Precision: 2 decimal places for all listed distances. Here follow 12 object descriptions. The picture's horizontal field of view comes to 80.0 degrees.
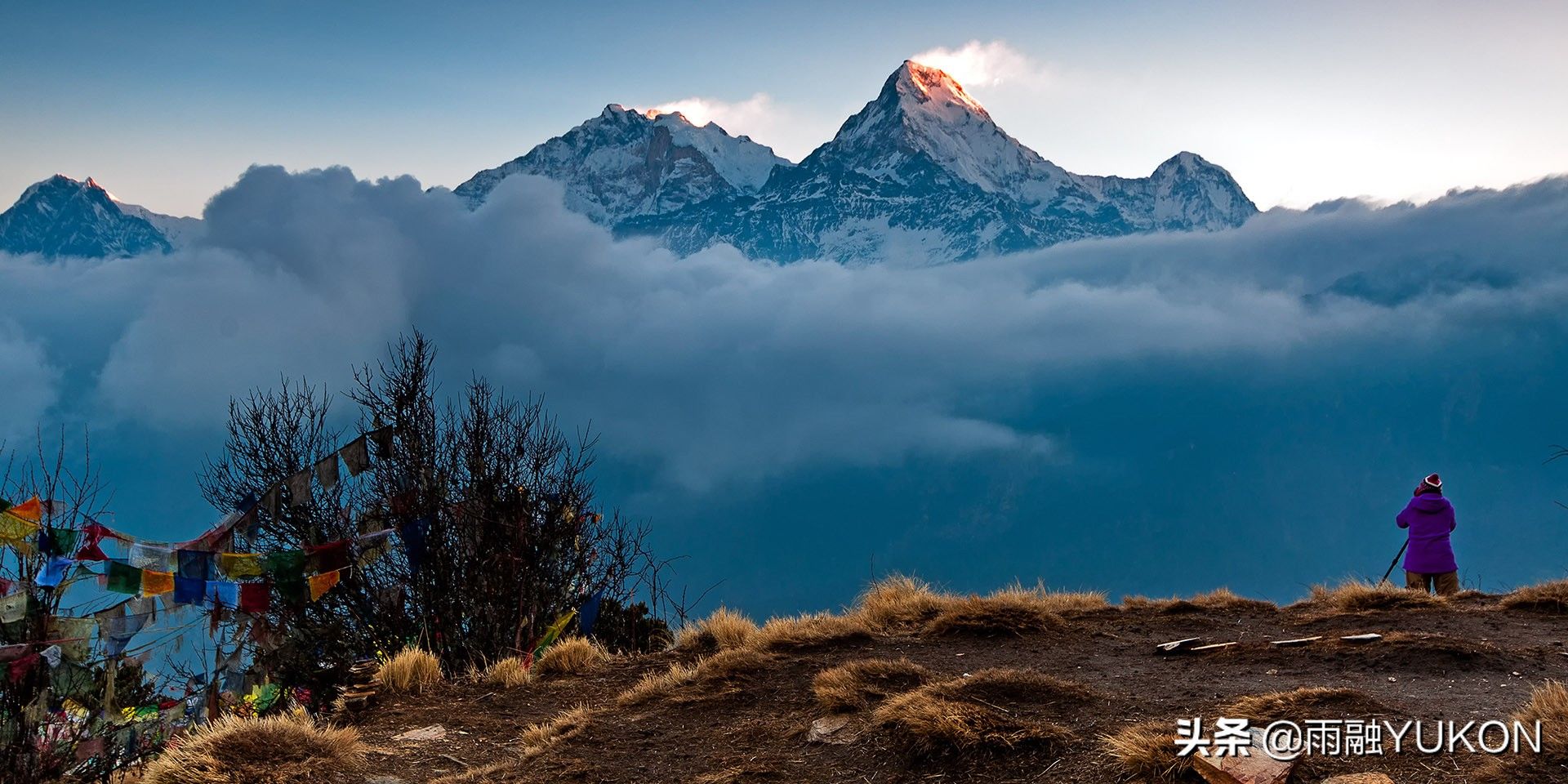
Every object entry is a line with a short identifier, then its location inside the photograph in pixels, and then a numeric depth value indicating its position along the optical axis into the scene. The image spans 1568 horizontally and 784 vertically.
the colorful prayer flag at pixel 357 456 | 12.88
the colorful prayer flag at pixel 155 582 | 9.97
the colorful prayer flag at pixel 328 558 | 10.93
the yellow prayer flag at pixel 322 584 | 10.84
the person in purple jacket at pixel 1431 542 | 11.45
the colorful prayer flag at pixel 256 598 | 10.56
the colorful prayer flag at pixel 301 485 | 12.30
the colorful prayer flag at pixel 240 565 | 10.30
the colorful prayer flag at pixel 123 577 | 9.70
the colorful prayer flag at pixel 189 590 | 10.14
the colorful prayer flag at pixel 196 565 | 10.11
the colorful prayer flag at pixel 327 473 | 12.77
